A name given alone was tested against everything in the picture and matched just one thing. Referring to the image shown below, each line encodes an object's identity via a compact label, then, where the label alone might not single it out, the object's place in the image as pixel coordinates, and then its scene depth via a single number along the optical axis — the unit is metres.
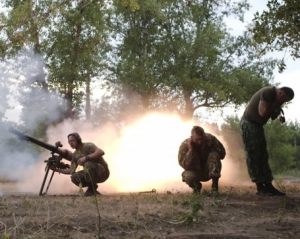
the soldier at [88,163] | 10.41
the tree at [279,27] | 10.55
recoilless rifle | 10.91
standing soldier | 9.19
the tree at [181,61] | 29.58
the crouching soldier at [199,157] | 9.41
